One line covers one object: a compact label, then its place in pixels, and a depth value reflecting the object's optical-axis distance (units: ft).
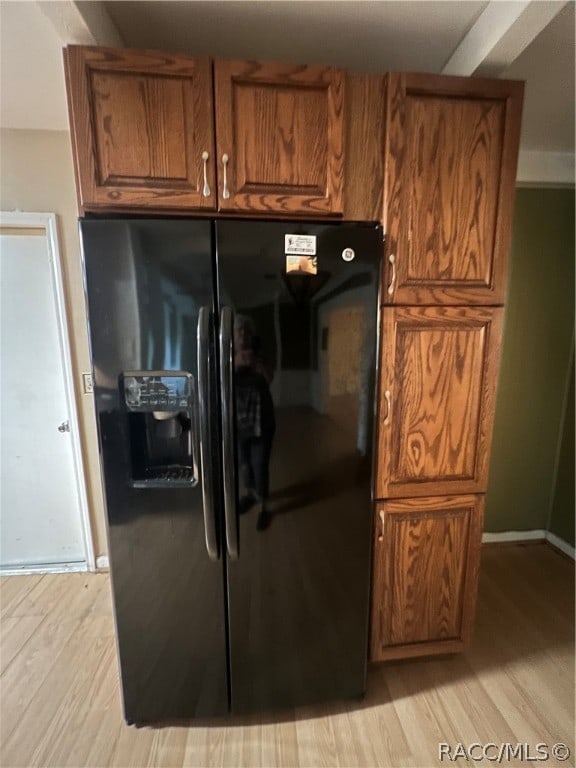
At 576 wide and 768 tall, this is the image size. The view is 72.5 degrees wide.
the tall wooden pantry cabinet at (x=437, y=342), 4.30
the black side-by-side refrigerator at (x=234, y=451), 3.86
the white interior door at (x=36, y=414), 6.68
